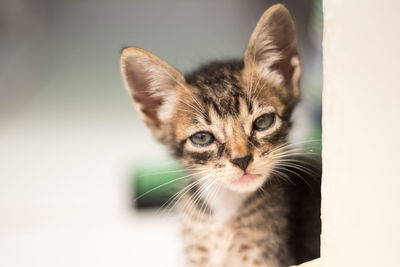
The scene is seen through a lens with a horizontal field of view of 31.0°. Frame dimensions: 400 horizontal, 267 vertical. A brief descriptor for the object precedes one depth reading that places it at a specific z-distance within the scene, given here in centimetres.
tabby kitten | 33
